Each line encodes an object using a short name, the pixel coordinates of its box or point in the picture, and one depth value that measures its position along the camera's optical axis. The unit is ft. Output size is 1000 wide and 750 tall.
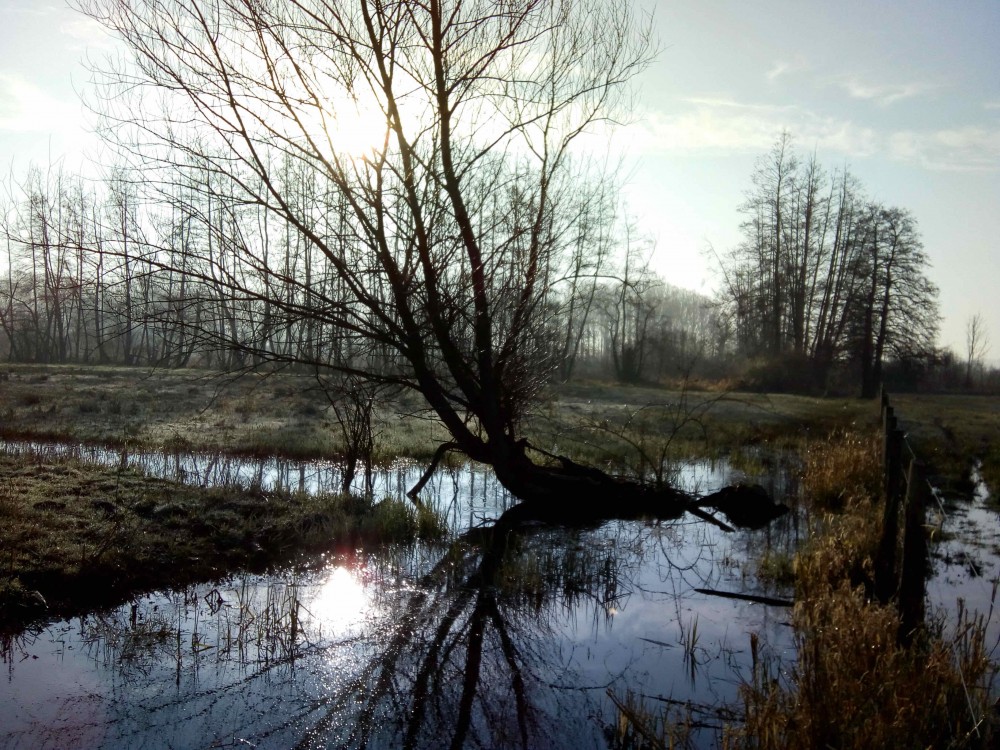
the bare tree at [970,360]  174.03
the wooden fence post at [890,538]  23.66
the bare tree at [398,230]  27.55
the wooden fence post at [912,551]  18.69
